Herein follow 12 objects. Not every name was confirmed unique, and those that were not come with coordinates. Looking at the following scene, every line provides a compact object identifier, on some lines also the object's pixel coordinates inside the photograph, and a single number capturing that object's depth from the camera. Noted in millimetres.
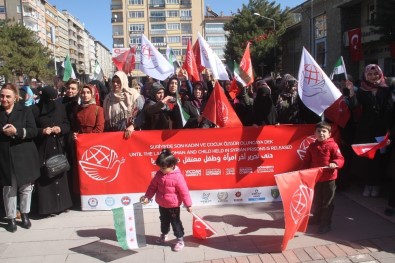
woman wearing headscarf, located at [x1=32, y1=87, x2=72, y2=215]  5289
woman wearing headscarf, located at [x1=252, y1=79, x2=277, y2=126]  6266
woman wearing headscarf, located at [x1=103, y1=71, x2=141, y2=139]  5715
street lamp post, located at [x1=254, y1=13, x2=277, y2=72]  42984
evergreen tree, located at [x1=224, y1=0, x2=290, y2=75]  41844
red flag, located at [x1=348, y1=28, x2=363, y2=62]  11359
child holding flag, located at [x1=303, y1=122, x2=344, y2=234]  4594
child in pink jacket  4238
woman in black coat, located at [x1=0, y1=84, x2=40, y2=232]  4816
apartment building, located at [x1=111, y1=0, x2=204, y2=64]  93500
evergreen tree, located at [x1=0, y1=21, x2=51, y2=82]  34781
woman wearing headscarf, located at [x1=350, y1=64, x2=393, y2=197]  5555
